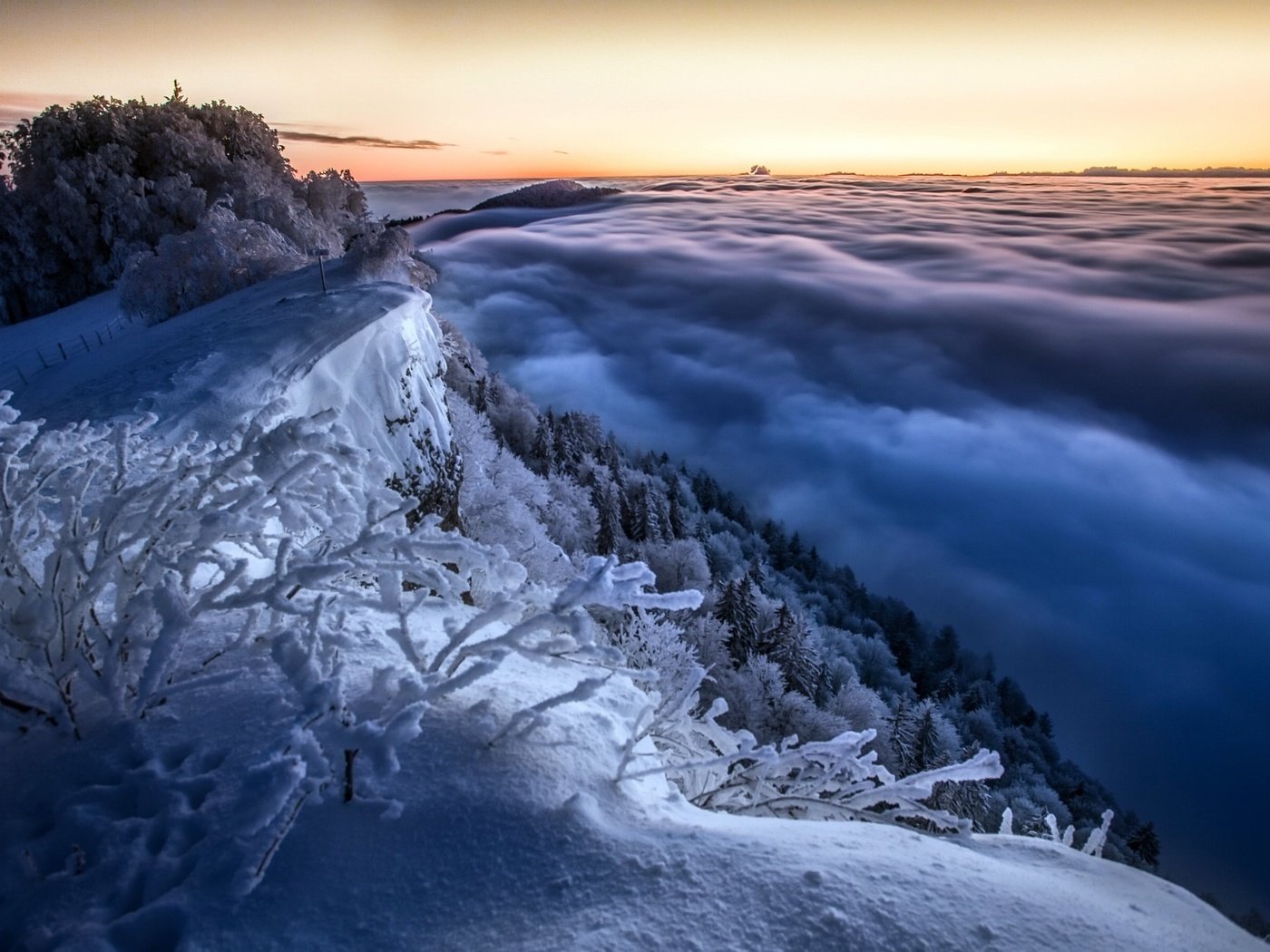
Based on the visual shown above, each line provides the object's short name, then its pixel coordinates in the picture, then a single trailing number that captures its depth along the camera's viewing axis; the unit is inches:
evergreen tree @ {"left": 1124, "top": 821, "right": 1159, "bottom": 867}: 1050.1
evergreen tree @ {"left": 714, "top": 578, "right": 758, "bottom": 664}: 1069.8
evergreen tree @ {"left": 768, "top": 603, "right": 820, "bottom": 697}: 1055.0
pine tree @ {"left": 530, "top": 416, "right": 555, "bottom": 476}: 1362.0
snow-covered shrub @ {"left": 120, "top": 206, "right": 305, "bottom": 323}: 732.7
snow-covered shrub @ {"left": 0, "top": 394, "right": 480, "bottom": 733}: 104.1
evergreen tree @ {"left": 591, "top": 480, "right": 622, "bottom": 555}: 1278.9
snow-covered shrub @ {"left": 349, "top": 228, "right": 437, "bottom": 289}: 774.5
